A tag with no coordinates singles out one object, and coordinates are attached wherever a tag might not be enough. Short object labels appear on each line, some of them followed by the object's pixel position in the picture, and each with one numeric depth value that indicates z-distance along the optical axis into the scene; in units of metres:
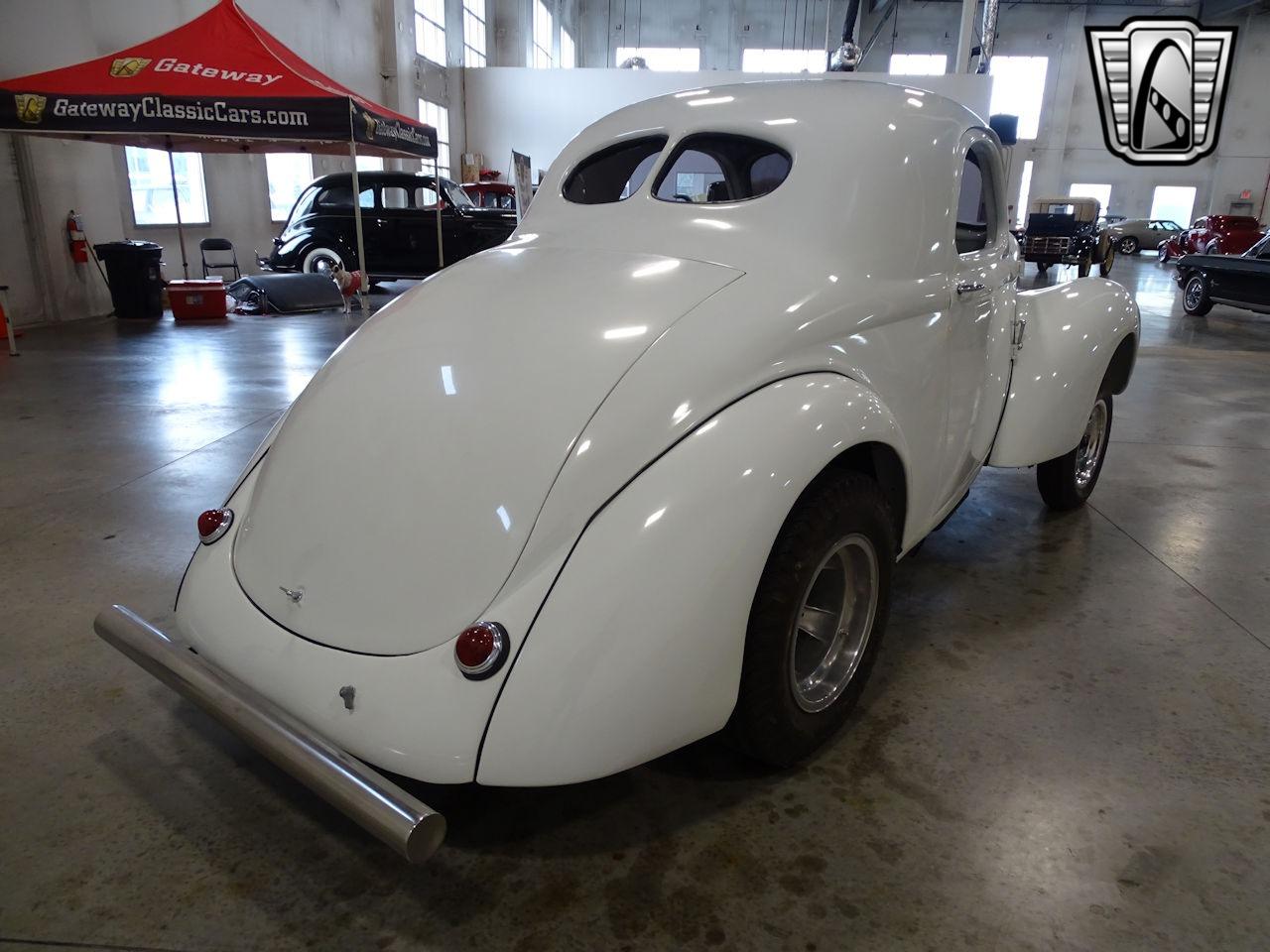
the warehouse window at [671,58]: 29.34
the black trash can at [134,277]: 9.71
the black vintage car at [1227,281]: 10.02
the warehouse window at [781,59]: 29.11
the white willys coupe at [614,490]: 1.50
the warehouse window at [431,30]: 18.23
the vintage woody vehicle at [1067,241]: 16.80
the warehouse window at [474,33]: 21.22
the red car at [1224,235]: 17.64
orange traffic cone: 7.38
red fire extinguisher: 9.49
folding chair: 11.98
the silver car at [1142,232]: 25.12
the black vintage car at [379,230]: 11.91
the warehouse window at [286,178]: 14.30
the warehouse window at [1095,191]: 29.11
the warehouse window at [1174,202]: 28.88
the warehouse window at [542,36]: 25.48
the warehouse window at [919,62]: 29.00
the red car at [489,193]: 14.77
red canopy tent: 7.66
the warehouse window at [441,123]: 18.67
